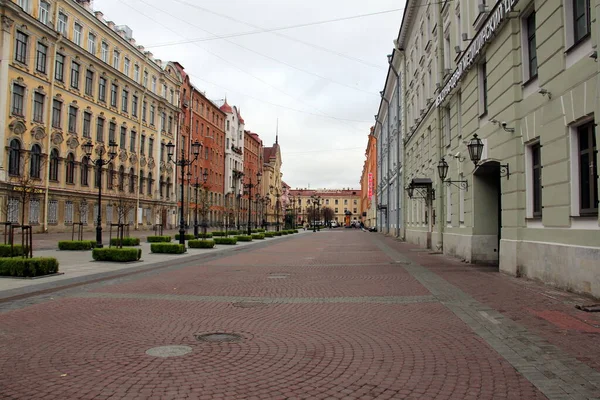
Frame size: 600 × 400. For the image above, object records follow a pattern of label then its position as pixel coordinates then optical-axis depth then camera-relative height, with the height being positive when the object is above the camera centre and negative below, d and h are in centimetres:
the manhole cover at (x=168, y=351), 550 -159
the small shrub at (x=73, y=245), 2214 -132
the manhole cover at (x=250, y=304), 884 -164
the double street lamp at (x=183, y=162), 2380 +313
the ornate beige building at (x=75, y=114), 3219 +881
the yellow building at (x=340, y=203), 17812 +593
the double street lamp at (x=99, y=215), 2195 +7
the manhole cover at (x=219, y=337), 623 -161
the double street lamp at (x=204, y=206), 3998 +99
